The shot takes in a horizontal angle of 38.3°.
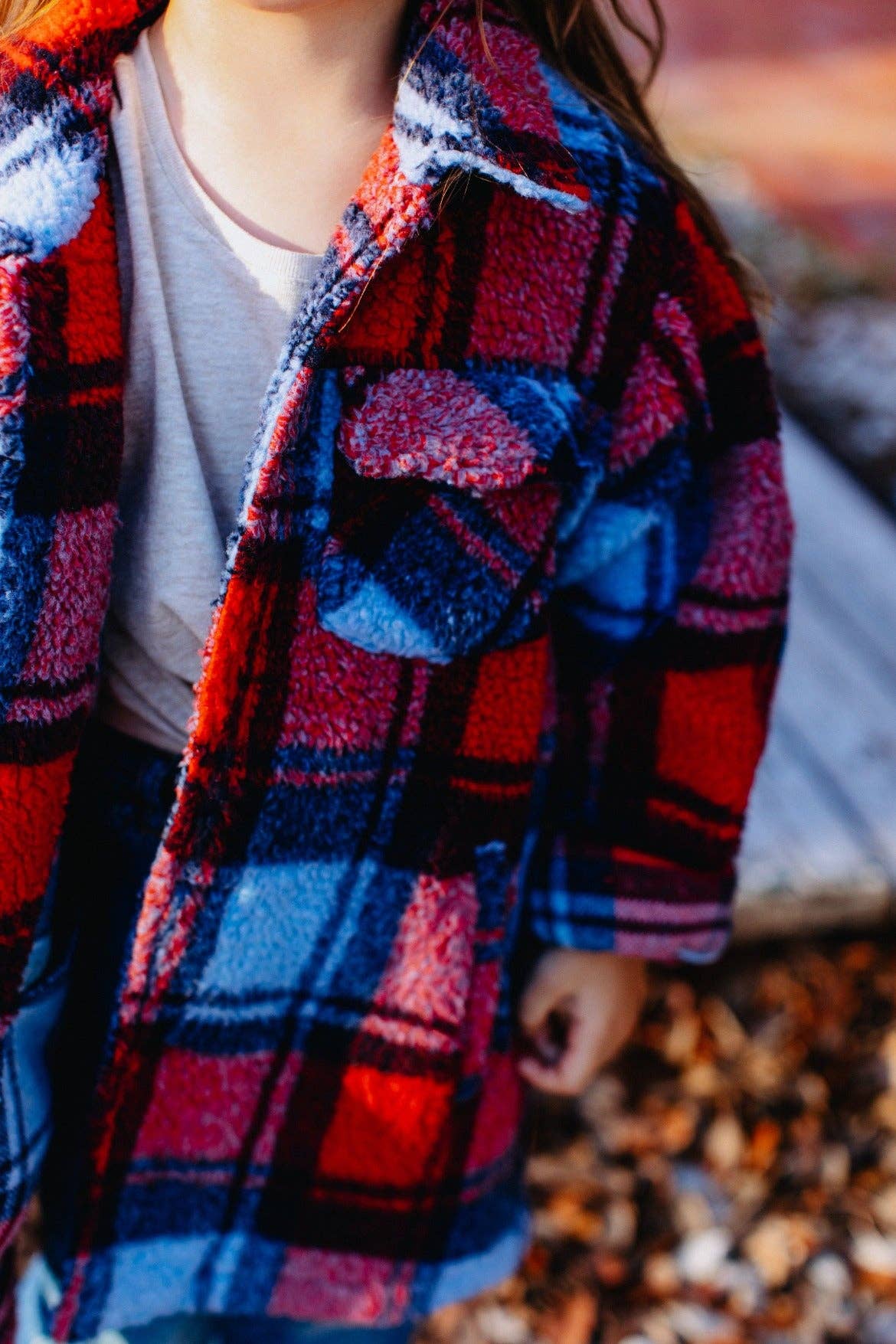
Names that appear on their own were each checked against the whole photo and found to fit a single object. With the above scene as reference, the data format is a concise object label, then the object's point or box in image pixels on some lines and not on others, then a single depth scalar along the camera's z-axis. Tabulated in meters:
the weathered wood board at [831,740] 2.00
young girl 0.89
